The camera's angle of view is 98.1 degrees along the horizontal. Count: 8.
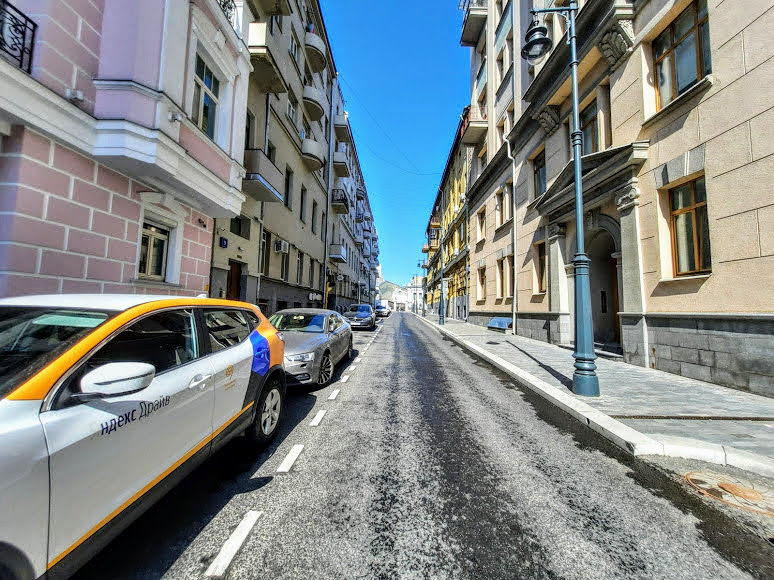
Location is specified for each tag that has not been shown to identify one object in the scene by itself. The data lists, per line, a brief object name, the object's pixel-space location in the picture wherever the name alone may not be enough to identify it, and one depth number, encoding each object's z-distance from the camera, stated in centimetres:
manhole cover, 279
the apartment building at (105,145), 476
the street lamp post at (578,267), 571
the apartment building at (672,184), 585
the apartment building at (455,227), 2712
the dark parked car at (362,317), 2139
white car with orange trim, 140
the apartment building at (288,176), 1165
